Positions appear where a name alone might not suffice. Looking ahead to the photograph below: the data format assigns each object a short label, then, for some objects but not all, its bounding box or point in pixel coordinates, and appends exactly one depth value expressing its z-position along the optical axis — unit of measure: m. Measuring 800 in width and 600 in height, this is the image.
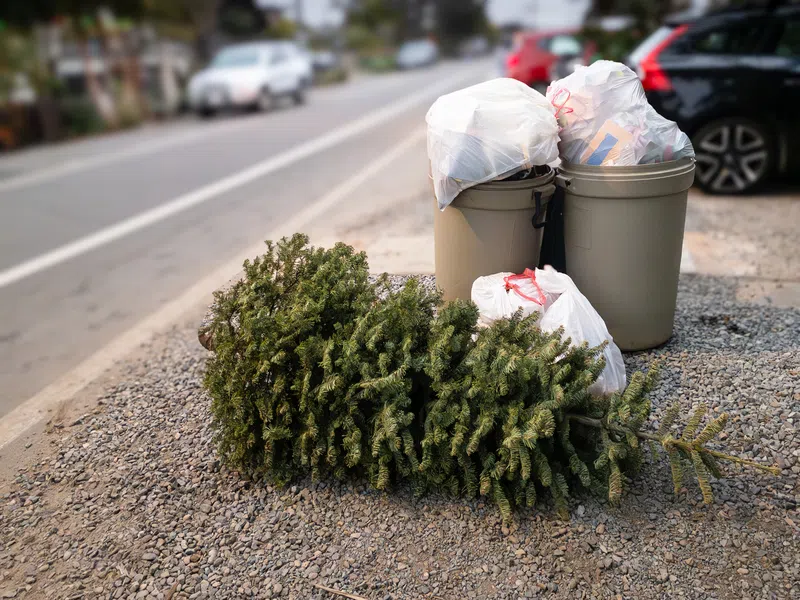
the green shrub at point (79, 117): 17.36
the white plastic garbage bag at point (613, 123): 3.70
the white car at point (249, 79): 19.67
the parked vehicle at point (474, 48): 71.06
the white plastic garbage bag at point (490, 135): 3.59
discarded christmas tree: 2.88
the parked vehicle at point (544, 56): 14.81
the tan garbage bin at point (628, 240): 3.69
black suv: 7.32
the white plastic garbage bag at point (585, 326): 3.30
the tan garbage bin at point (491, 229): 3.74
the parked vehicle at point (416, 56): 47.38
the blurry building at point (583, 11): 24.01
